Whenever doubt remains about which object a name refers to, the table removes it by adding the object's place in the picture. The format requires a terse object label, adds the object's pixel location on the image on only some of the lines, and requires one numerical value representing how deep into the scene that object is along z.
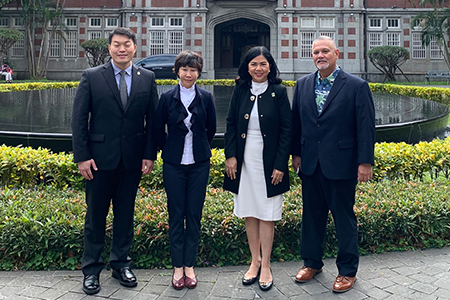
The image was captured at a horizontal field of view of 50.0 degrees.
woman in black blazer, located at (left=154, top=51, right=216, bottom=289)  3.66
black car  22.06
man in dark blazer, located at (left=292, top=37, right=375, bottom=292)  3.51
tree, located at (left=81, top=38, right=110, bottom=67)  26.78
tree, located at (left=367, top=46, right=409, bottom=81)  26.42
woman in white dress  3.62
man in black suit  3.56
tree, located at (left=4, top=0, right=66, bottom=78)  26.72
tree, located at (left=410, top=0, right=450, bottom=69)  25.23
